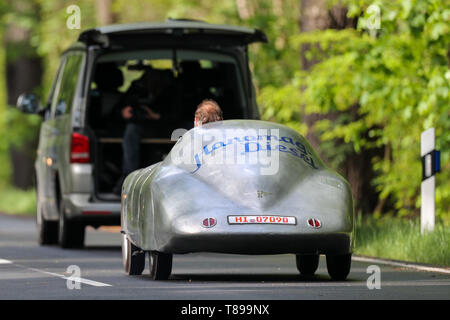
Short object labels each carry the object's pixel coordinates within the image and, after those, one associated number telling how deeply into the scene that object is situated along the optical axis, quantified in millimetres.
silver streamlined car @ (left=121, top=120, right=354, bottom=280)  11930
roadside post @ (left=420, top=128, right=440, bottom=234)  16938
